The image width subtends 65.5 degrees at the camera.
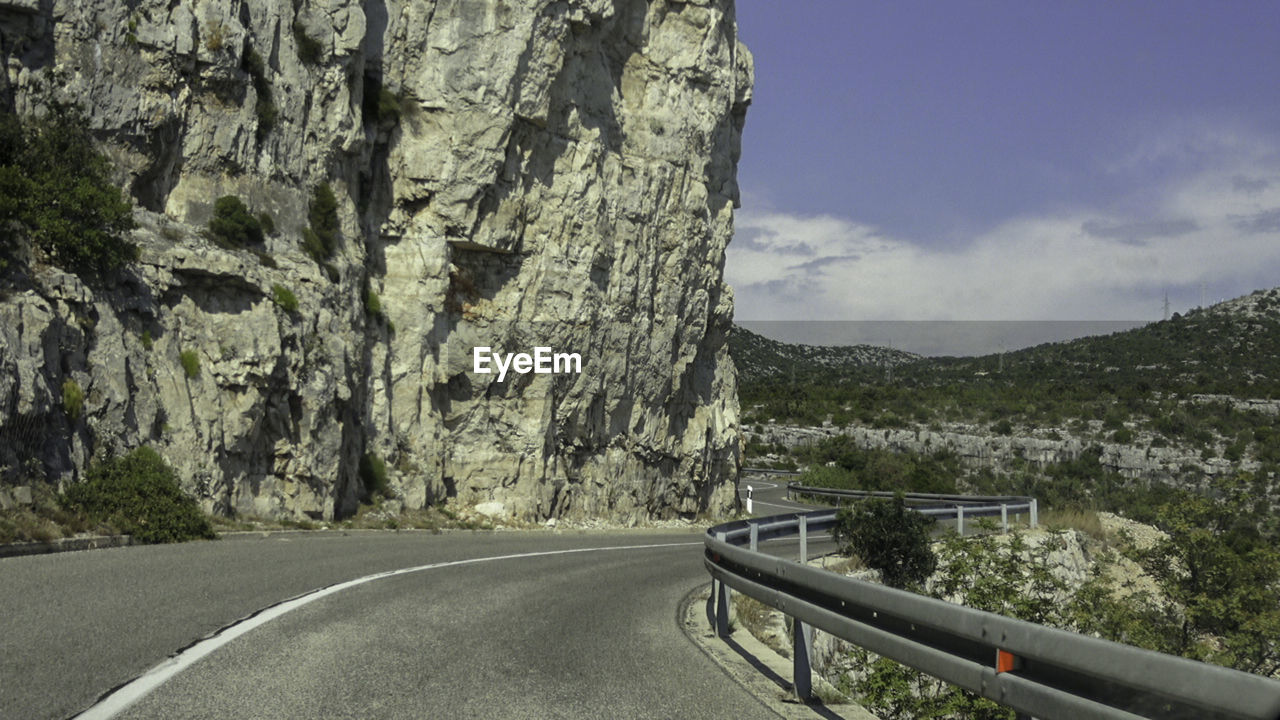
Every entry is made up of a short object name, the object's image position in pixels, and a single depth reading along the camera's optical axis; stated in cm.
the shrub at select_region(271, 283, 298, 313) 2291
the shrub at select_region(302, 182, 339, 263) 2653
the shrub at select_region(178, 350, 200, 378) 2036
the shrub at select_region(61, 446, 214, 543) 1548
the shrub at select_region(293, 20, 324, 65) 2728
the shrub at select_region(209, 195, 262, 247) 2311
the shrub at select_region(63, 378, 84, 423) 1658
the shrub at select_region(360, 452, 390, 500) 2678
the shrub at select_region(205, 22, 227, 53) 2408
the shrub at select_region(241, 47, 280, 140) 2547
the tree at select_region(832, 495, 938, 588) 1561
